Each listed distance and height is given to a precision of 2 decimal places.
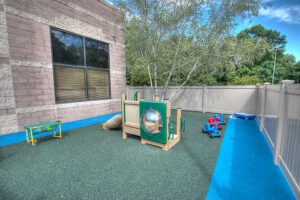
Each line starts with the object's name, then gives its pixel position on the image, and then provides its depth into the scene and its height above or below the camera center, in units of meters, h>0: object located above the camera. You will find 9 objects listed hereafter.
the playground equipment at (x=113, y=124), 4.38 -1.18
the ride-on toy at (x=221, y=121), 4.98 -1.24
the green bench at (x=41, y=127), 3.30 -0.98
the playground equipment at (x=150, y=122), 2.90 -0.85
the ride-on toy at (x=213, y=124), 4.15 -1.13
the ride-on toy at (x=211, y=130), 3.76 -1.23
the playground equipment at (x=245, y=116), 5.62 -1.16
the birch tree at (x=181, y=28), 4.26 +1.96
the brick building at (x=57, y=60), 3.81 +0.90
